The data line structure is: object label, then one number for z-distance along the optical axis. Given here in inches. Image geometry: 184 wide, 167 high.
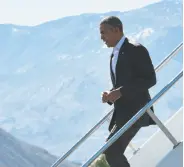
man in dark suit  344.5
